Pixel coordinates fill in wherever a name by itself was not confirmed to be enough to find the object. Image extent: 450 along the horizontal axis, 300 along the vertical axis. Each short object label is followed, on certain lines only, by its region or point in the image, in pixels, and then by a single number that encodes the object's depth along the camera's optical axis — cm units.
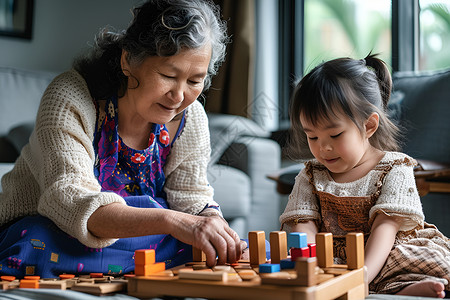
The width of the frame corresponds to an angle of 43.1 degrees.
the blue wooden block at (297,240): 96
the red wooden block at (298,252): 95
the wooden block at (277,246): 101
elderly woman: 115
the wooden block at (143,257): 96
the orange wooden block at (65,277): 107
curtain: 330
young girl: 119
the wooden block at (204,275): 88
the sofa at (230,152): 246
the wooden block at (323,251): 97
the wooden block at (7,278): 108
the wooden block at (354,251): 96
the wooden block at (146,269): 95
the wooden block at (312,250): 100
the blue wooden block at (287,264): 93
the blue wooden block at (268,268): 89
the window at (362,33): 293
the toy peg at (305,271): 80
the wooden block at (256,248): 103
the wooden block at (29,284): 98
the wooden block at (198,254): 110
